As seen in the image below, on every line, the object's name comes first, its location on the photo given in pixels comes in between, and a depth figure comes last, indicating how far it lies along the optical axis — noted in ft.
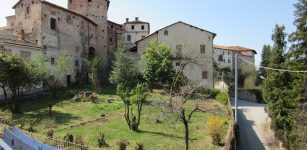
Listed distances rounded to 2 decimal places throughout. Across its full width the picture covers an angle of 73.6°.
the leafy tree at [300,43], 57.52
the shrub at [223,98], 75.95
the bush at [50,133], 39.60
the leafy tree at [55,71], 72.32
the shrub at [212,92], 83.71
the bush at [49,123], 47.13
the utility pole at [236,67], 45.97
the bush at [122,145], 36.30
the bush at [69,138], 37.16
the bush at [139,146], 36.69
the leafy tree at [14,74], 56.62
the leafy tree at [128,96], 48.99
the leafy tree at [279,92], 57.98
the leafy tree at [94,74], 80.69
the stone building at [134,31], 125.32
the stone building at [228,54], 148.17
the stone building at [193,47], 92.74
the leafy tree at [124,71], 81.60
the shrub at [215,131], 43.63
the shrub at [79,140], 35.54
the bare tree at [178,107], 39.10
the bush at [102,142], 38.73
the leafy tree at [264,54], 144.72
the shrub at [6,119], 39.69
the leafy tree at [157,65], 82.70
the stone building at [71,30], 82.03
